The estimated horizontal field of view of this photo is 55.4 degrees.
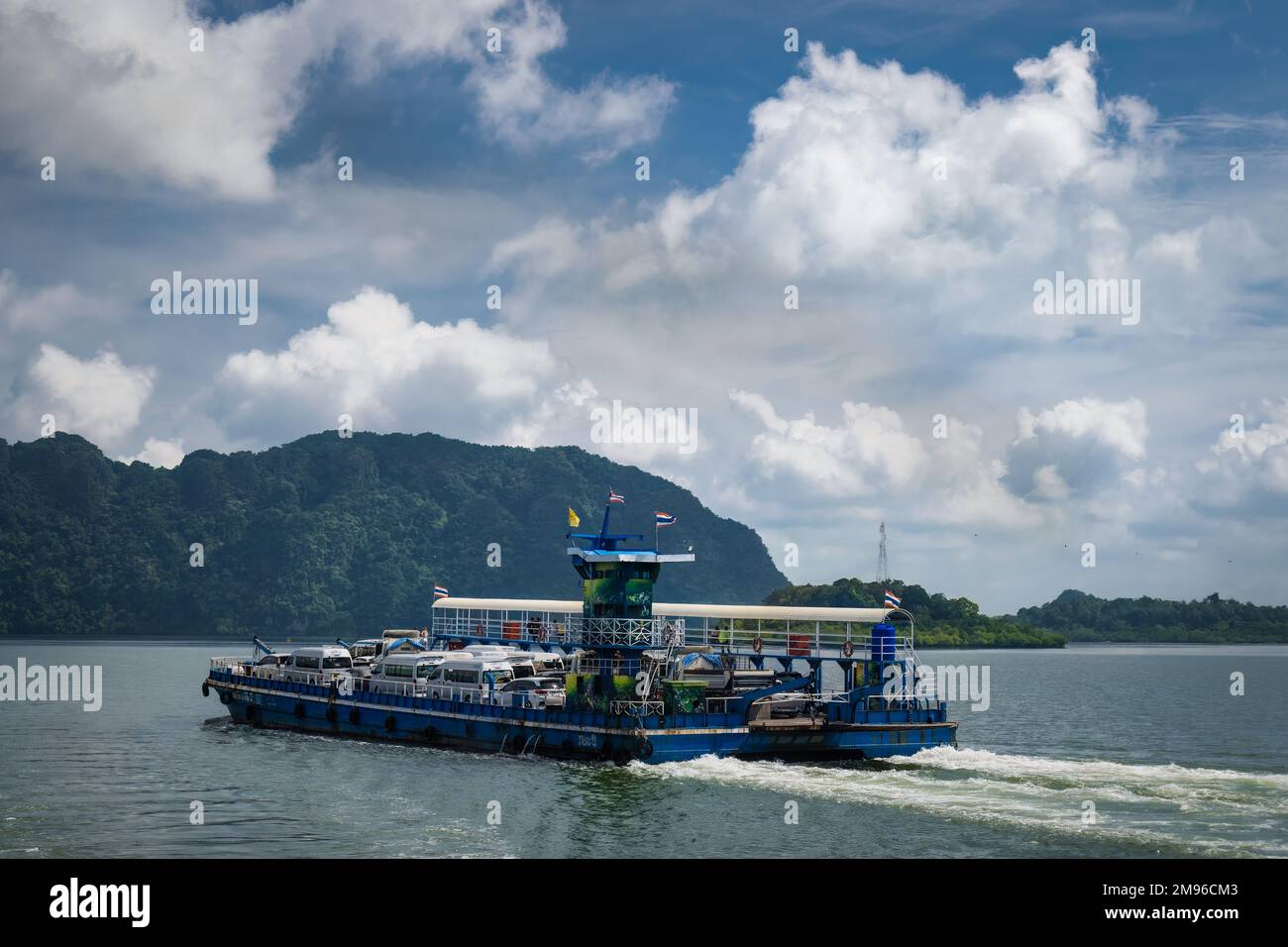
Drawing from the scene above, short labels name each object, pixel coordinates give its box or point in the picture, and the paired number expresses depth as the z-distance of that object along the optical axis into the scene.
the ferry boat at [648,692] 63.34
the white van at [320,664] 84.44
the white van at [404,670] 77.81
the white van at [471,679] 72.06
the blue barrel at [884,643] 67.12
